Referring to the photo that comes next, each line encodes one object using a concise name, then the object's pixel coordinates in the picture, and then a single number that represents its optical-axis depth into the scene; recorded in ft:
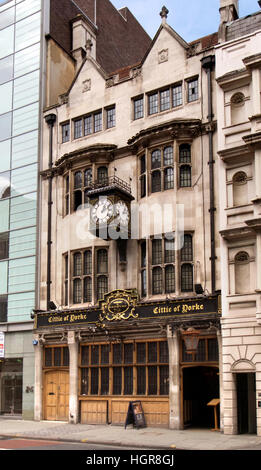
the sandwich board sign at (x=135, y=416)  87.25
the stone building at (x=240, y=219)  80.18
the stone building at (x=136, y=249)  89.86
